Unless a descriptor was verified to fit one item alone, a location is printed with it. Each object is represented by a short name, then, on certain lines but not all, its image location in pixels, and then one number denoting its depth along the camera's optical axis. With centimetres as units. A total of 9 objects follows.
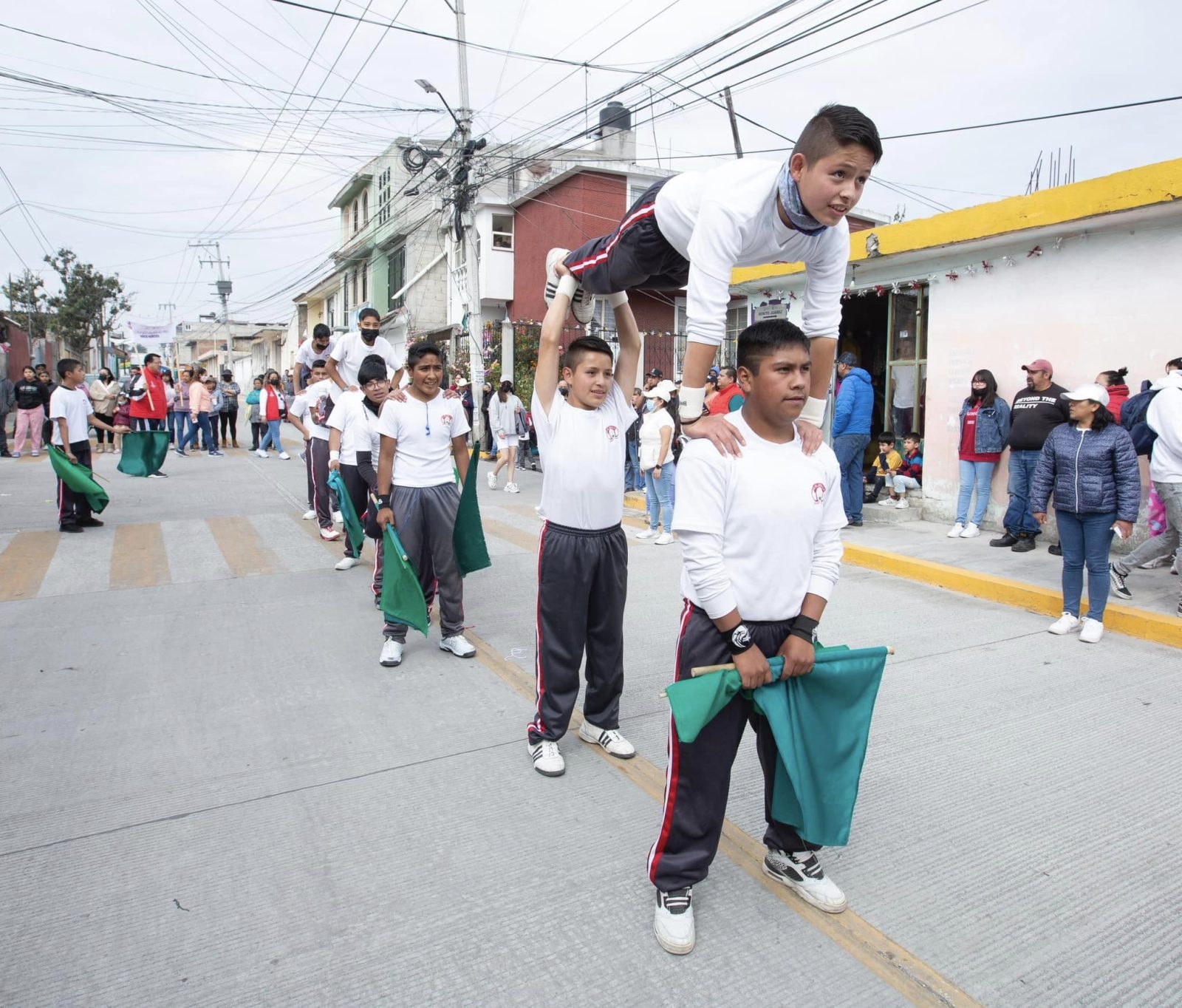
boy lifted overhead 258
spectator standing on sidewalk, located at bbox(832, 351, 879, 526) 981
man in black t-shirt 826
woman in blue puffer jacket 567
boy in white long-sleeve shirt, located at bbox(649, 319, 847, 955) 254
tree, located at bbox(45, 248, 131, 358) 4078
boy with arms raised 385
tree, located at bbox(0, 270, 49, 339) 3698
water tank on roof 2706
